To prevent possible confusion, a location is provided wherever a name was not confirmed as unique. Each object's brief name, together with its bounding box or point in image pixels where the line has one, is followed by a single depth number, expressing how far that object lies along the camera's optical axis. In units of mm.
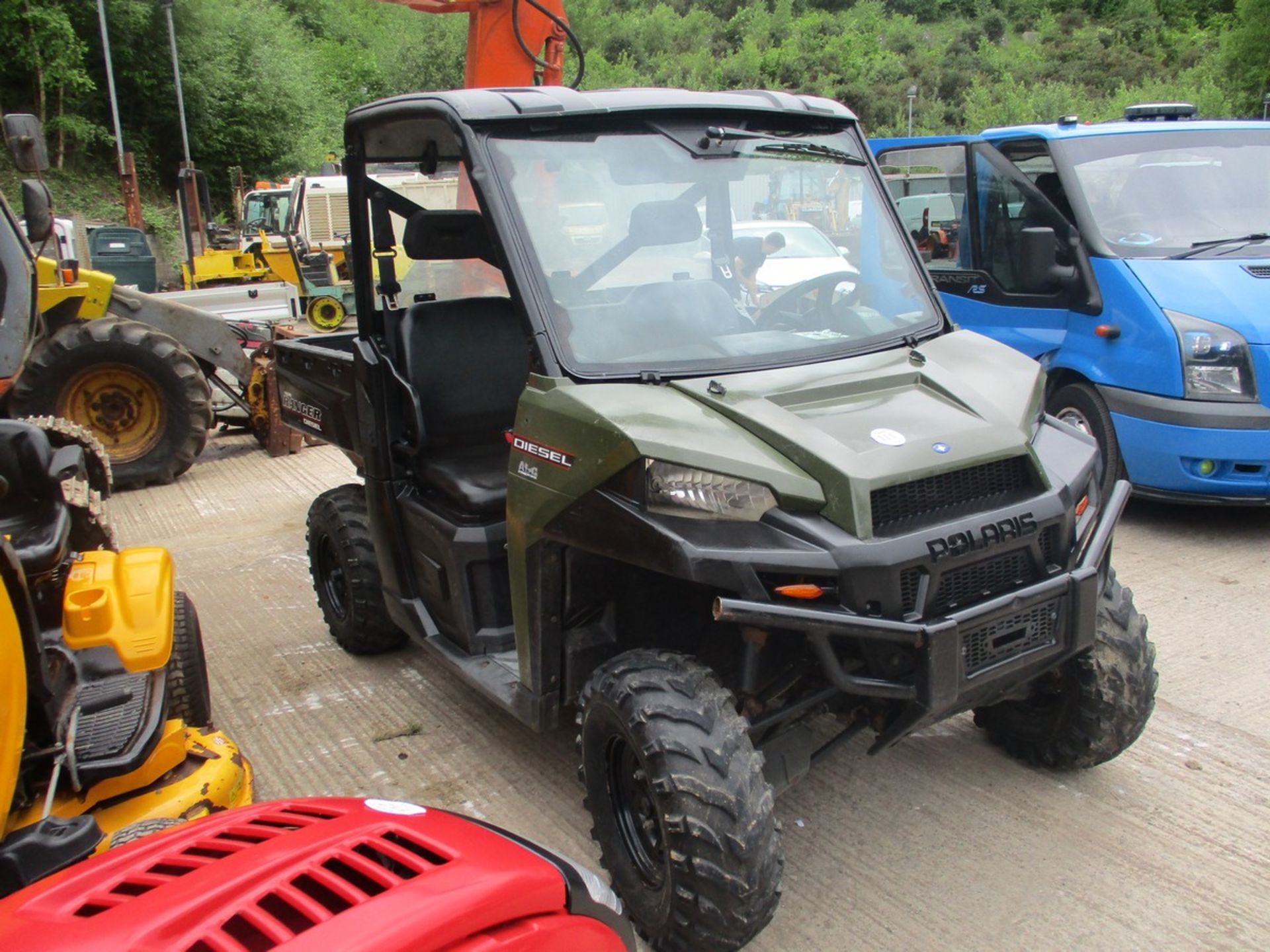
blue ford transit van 5441
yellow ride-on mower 2463
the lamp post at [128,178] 19672
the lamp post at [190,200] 18353
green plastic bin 17484
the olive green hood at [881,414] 2586
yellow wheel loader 7547
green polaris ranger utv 2564
